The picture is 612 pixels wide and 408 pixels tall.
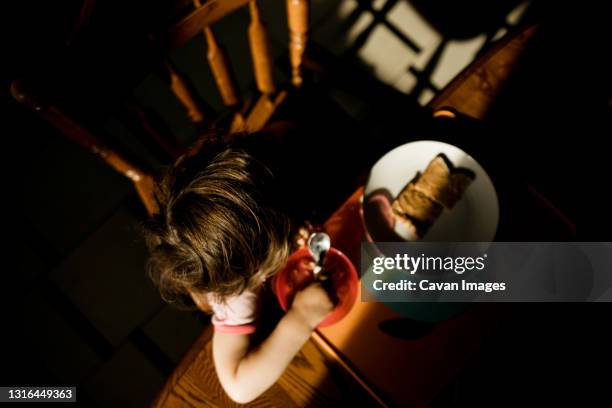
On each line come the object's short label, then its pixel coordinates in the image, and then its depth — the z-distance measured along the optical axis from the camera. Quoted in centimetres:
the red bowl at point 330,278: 73
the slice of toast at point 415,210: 73
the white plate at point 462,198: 73
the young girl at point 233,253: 71
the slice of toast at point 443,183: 73
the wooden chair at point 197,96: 68
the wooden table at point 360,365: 70
